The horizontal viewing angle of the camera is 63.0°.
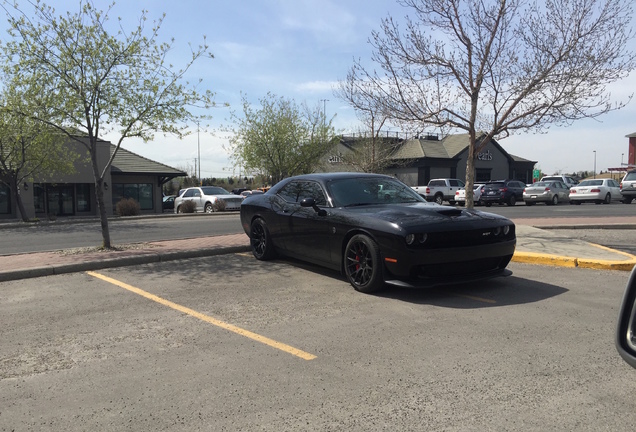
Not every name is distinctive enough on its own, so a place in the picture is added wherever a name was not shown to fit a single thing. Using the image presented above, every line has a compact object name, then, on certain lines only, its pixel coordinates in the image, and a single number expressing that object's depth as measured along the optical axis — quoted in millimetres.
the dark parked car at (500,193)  31531
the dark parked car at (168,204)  39312
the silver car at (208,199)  25359
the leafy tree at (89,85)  9203
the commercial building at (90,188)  29656
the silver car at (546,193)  30334
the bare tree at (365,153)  34125
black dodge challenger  5844
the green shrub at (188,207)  26228
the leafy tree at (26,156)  18203
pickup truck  35344
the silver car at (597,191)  29609
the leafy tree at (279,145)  29078
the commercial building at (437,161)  45031
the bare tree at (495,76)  10070
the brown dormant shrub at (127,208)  24984
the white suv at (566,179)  36375
